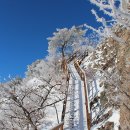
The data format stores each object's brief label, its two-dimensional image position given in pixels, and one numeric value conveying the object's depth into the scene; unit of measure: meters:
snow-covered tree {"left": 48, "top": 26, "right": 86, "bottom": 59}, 25.71
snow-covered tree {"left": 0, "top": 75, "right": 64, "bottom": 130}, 9.12
